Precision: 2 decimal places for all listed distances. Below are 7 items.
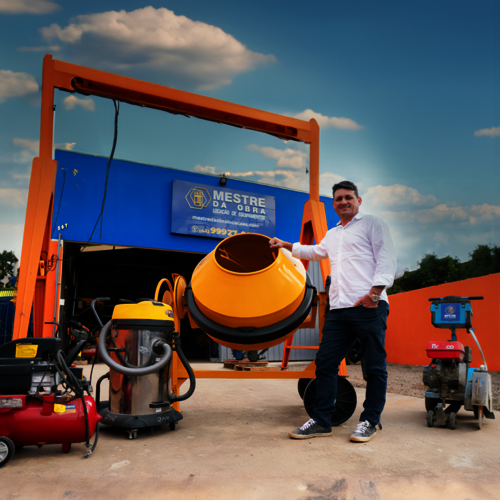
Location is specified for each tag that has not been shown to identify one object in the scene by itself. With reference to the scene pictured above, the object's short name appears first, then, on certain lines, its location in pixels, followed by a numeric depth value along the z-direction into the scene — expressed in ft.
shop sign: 28.30
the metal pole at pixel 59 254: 21.48
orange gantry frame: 8.02
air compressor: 5.94
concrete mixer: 7.63
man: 7.27
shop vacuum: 7.42
